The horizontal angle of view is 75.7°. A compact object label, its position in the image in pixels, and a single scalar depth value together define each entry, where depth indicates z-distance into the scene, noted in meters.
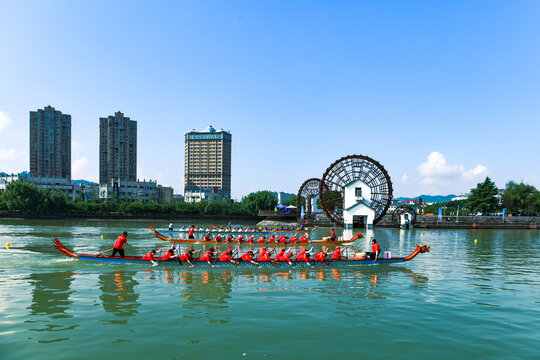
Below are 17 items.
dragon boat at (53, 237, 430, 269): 23.34
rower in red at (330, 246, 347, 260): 24.73
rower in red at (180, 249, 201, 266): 23.28
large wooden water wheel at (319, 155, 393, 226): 73.00
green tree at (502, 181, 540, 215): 96.44
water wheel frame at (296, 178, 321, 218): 109.59
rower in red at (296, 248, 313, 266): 24.27
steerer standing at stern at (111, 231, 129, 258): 24.48
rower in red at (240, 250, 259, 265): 23.88
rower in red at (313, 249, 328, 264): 24.20
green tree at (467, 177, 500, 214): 96.64
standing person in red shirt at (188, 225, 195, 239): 42.50
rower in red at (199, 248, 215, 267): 23.22
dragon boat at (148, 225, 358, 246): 41.06
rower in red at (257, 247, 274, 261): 24.00
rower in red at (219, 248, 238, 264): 23.48
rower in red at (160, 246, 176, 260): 23.30
